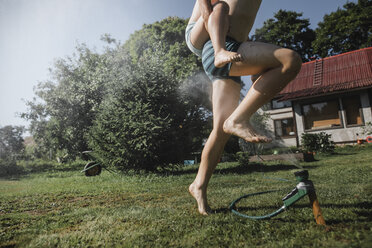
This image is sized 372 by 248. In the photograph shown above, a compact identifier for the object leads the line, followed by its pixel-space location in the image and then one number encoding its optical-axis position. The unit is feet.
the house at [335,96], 41.06
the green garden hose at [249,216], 4.71
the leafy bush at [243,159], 22.50
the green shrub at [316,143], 31.77
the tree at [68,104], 42.47
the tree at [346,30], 69.21
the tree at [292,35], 83.04
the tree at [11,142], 40.06
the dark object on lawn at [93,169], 19.18
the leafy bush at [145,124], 19.39
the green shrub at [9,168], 34.72
